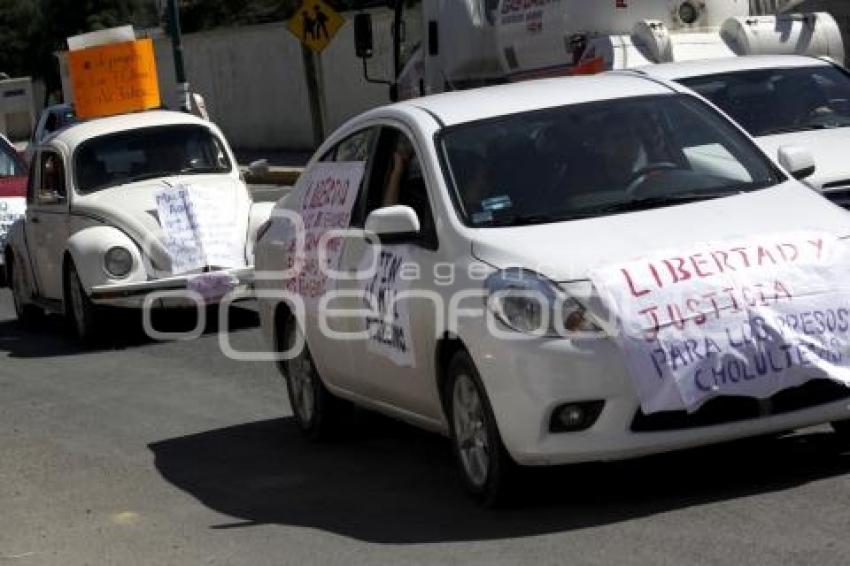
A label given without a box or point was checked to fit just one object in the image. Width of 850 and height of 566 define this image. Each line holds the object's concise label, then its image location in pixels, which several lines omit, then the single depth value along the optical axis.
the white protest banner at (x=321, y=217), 8.88
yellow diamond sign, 27.45
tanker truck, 16.64
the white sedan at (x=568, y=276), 6.91
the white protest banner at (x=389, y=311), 7.99
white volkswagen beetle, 14.48
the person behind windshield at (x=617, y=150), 7.95
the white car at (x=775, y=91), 12.38
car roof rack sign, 19.83
